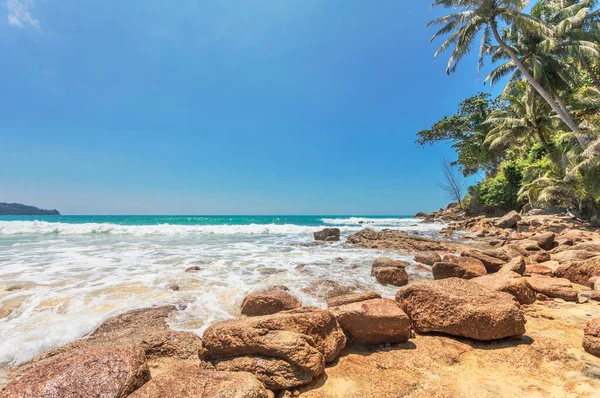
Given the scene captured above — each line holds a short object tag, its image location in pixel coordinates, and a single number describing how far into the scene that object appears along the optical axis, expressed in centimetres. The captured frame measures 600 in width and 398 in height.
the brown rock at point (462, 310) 288
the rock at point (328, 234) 1532
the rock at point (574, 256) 620
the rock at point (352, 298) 369
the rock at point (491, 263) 662
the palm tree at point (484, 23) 1377
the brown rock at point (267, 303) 402
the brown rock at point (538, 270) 575
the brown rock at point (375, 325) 295
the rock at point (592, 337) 253
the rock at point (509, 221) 1759
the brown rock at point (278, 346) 227
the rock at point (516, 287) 401
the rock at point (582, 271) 504
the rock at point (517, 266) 556
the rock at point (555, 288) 419
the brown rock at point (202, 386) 185
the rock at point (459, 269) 586
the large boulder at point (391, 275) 581
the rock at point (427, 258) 783
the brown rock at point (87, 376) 183
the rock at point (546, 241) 966
